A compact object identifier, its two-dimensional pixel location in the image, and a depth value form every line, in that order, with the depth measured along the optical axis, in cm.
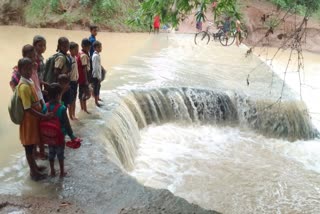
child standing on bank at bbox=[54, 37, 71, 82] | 511
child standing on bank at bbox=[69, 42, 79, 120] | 551
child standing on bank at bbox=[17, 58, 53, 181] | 401
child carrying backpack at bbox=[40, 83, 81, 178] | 415
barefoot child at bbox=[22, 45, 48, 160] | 440
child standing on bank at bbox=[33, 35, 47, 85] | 486
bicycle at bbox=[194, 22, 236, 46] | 1545
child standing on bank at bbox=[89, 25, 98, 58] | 668
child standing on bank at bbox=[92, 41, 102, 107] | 632
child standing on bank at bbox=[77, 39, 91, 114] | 594
